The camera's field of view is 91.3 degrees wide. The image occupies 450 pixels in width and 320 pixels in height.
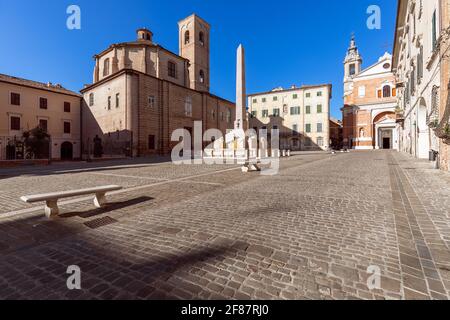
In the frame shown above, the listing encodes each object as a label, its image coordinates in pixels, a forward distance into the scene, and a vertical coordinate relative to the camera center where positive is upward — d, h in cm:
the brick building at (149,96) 2403 +745
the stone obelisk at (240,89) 1928 +585
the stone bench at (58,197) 390 -78
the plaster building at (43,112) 2359 +509
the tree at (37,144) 1842 +94
